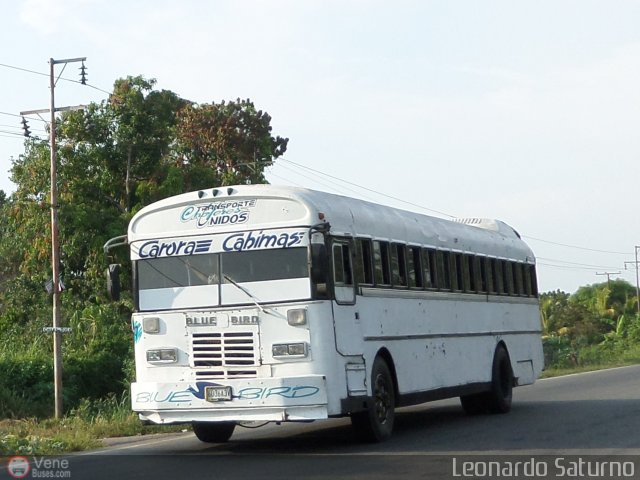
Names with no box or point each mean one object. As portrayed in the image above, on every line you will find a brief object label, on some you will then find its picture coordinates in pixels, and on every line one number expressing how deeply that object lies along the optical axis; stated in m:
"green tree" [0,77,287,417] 40.16
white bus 13.73
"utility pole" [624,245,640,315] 78.59
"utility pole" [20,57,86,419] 31.84
